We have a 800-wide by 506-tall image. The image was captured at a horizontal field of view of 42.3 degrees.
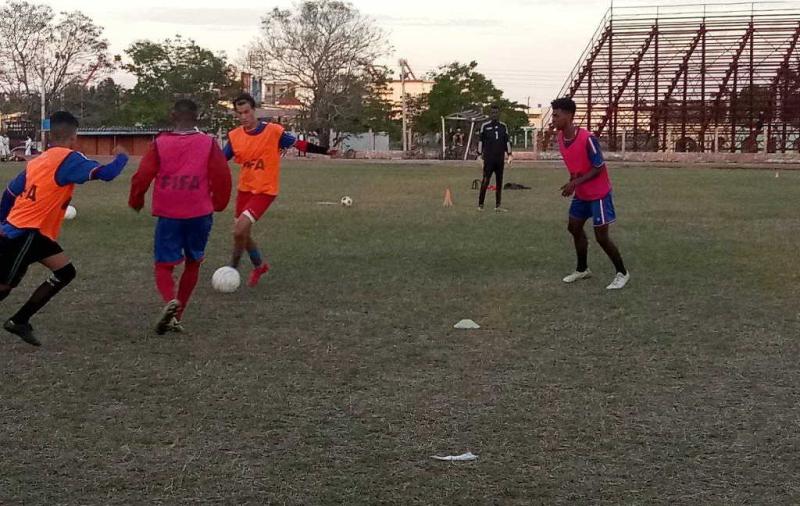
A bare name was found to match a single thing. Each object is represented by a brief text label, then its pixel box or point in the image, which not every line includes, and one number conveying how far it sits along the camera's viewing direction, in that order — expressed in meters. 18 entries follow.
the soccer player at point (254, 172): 10.07
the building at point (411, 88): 96.50
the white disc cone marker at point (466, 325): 8.13
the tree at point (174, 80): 79.00
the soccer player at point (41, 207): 7.13
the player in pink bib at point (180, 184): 7.63
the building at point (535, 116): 133.88
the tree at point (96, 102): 77.81
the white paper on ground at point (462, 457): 4.94
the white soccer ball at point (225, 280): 9.53
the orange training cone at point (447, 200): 20.72
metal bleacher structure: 57.22
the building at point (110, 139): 70.18
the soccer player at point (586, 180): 10.00
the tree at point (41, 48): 71.06
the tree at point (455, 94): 73.69
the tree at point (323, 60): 69.38
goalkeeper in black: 19.14
